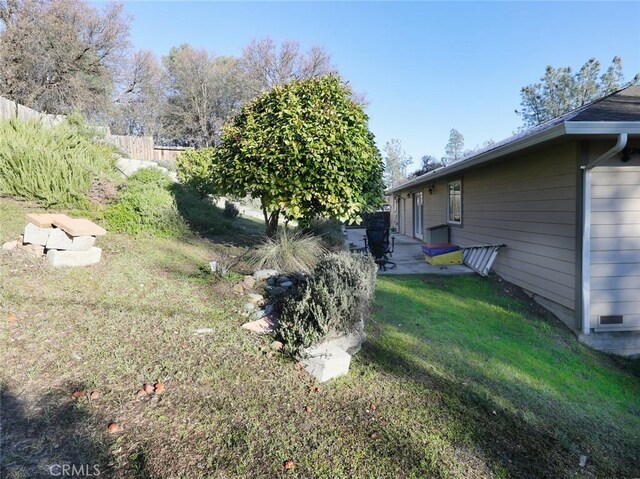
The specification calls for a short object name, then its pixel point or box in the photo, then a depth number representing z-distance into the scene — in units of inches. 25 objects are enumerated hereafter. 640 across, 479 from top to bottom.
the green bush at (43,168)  221.8
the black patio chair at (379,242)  304.3
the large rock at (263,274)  175.3
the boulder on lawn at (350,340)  115.4
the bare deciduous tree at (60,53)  551.5
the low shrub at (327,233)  266.5
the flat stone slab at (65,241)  155.1
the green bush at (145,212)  226.2
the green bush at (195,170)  373.1
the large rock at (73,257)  154.0
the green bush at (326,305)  112.5
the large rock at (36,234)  158.1
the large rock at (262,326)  126.2
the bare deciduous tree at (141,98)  820.6
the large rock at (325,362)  104.3
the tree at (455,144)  2082.9
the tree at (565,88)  1095.6
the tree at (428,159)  1266.0
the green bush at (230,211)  405.0
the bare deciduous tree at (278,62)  1003.3
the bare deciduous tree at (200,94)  1042.7
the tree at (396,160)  1942.7
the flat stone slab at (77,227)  154.1
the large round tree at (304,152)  185.8
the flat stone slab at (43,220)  156.7
